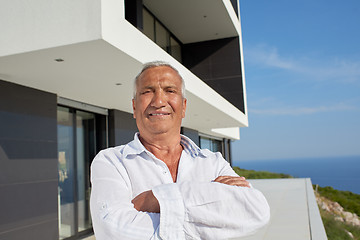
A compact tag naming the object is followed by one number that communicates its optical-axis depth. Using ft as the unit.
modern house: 11.92
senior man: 3.48
